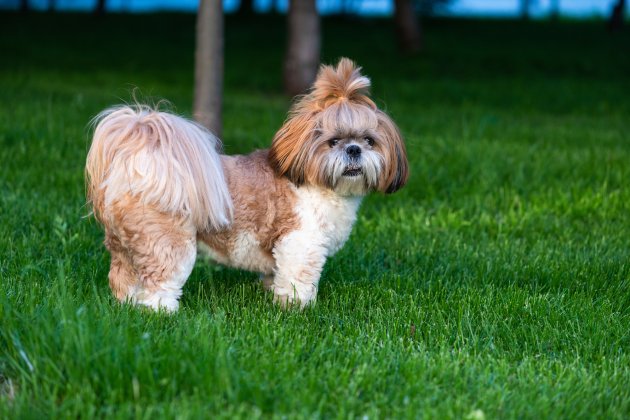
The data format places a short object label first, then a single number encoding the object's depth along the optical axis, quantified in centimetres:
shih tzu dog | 448
